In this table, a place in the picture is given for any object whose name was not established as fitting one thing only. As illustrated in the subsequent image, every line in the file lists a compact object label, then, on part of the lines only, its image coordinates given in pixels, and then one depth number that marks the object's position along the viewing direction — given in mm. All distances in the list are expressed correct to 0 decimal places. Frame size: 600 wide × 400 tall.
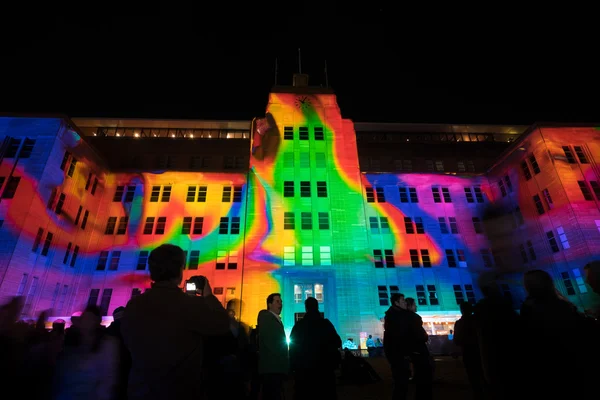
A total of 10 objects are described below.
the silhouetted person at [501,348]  3648
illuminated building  25286
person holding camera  2707
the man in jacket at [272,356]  5411
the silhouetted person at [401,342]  6402
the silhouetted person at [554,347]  3311
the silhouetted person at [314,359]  4883
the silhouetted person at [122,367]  3785
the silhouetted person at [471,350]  6910
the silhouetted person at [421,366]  6242
